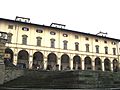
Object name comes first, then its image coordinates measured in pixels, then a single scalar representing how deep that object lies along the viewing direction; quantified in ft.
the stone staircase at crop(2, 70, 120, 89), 29.86
